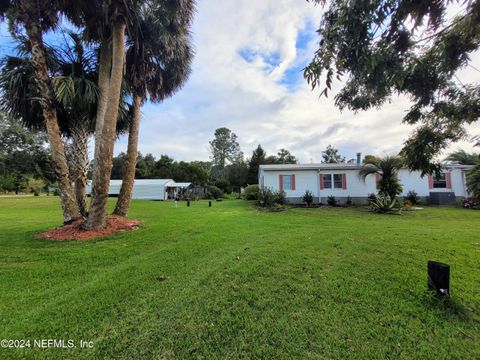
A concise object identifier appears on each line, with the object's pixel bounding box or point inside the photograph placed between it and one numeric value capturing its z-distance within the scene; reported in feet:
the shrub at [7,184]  100.62
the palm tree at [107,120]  22.29
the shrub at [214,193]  104.54
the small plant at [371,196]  53.26
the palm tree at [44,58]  20.66
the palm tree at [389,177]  46.72
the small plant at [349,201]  57.52
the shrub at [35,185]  134.12
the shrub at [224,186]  119.79
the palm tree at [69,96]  22.66
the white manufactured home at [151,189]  103.19
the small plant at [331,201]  55.98
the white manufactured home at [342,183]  57.41
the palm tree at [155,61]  25.04
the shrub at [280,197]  51.54
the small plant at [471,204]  48.90
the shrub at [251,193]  77.71
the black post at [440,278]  10.18
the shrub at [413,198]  55.88
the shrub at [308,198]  55.01
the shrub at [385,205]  43.27
